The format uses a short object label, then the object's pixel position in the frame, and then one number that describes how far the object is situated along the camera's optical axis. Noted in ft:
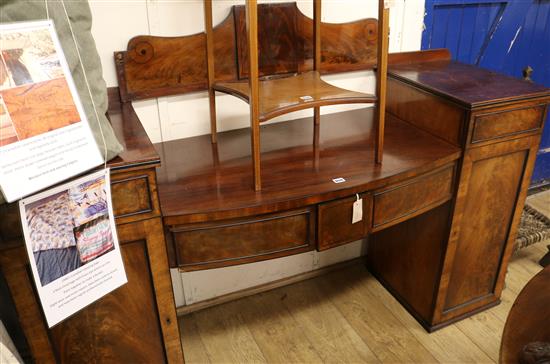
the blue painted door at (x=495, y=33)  6.29
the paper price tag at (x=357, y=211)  4.17
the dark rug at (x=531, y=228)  6.71
